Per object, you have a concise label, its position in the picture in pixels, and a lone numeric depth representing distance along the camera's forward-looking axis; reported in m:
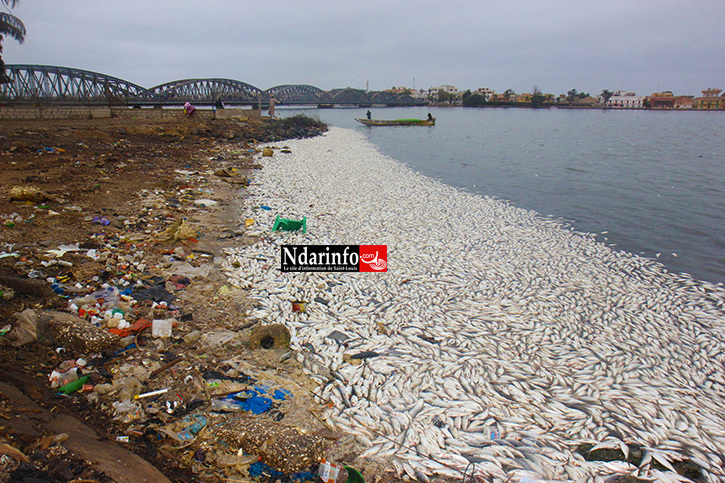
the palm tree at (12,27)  20.06
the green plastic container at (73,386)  4.14
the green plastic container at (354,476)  3.37
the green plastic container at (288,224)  10.41
